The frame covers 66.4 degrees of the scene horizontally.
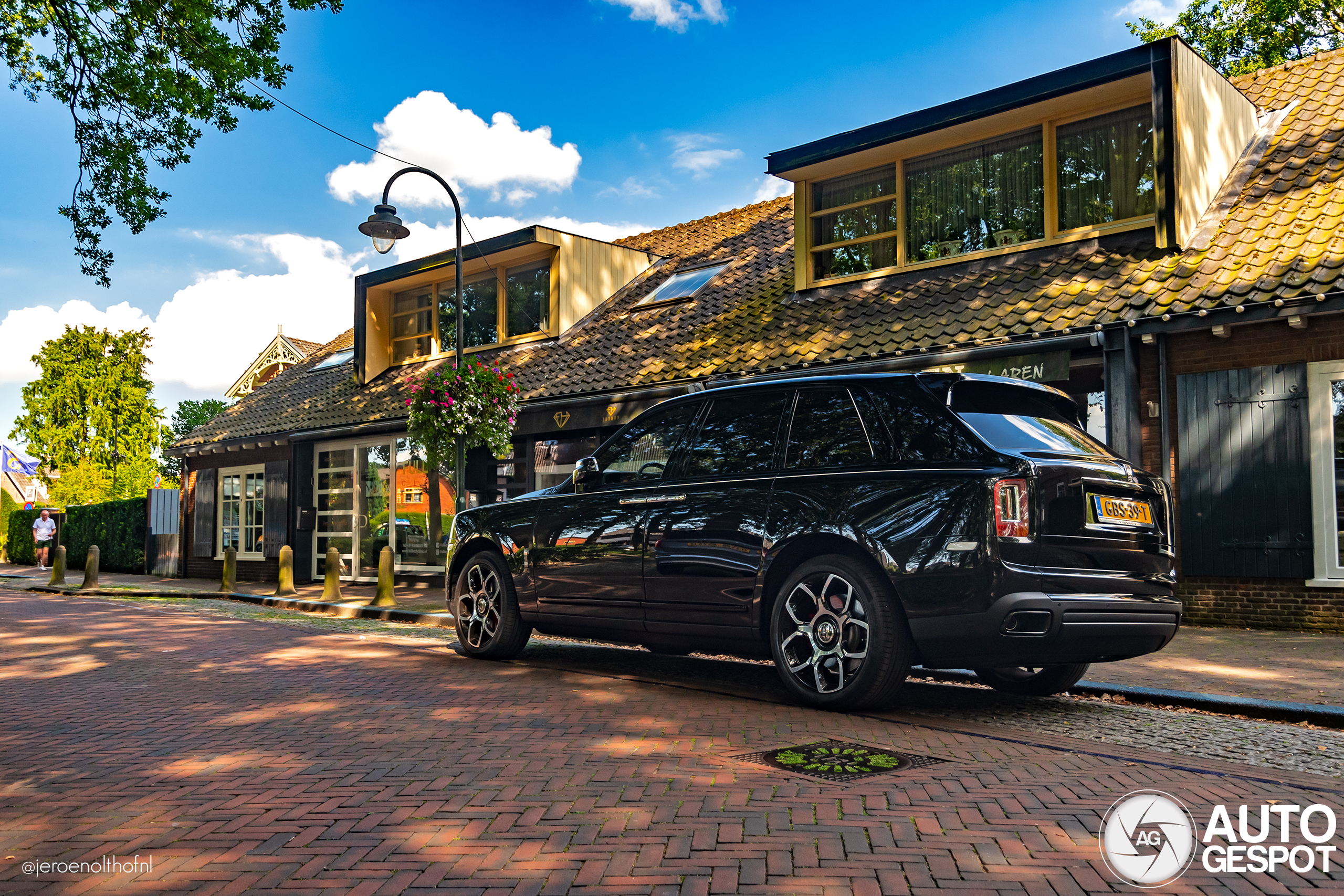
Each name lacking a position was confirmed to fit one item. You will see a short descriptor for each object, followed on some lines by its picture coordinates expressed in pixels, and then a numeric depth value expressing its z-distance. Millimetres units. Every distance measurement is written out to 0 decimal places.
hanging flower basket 13188
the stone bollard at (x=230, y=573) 18281
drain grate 4223
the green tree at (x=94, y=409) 49438
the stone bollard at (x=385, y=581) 13594
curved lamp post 13312
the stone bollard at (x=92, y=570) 20106
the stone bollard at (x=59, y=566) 20719
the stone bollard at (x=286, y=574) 16484
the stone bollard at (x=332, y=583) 14922
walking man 30297
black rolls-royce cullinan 4914
